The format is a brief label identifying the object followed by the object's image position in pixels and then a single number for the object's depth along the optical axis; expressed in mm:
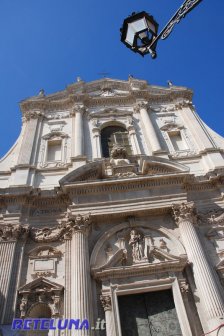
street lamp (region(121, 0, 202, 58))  5566
